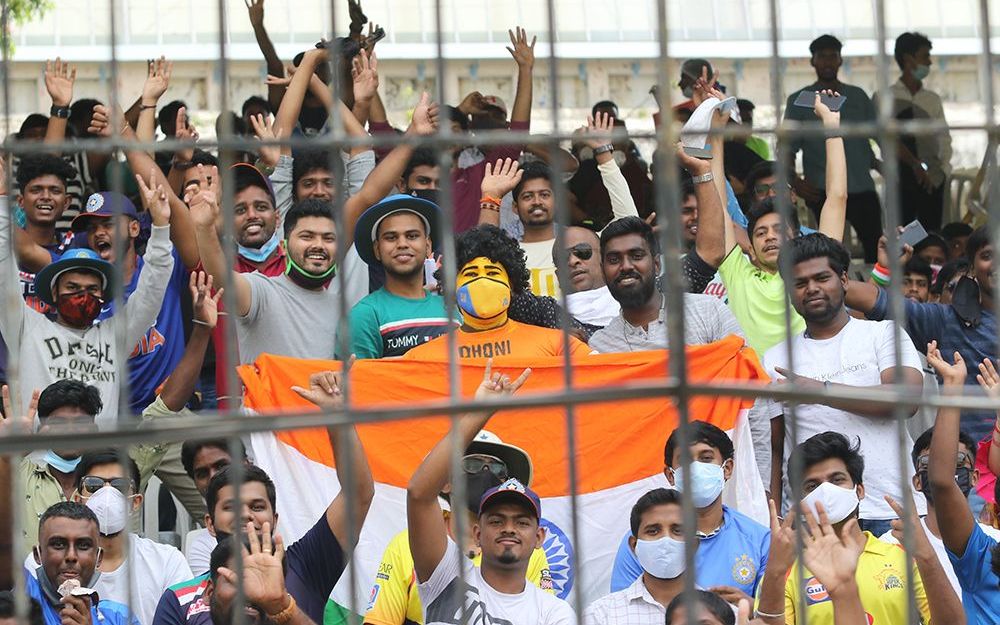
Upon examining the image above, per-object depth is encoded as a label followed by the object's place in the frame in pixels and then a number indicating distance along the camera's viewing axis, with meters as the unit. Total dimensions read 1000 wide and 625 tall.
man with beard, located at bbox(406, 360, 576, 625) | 8.56
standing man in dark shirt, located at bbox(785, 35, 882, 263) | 16.55
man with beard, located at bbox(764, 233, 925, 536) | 10.67
